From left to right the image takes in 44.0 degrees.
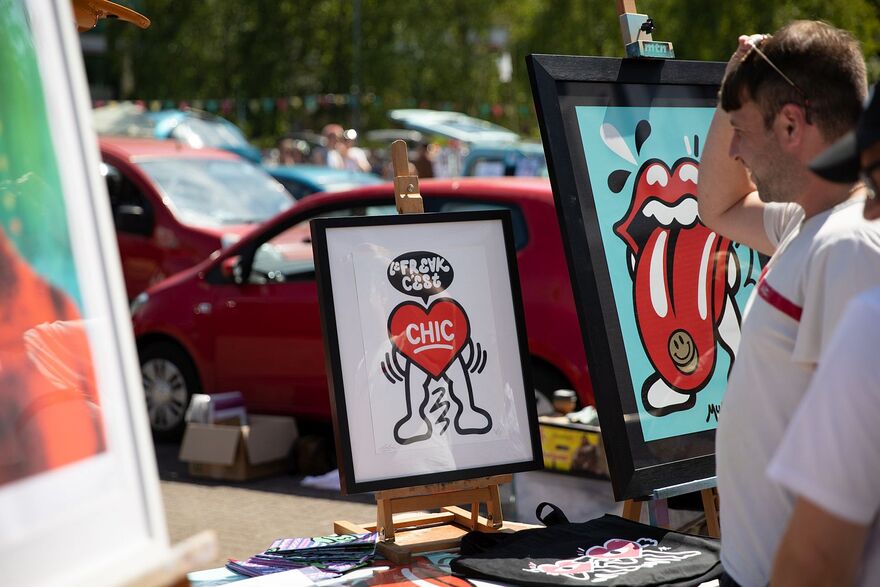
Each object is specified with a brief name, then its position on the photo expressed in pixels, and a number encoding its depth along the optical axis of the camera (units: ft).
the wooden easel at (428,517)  9.48
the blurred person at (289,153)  64.80
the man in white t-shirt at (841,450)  4.74
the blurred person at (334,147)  54.80
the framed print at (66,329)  4.80
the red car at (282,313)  18.88
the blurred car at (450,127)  78.07
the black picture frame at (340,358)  9.45
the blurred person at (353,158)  55.68
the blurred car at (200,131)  59.67
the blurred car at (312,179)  42.98
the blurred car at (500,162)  48.41
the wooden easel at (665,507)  9.54
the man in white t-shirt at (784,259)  6.01
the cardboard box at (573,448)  14.62
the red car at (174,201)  28.78
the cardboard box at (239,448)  21.11
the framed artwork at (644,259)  9.50
